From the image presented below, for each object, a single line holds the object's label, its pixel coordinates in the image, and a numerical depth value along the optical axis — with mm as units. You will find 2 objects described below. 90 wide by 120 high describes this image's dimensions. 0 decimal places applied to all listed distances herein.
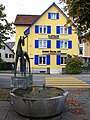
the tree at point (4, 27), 5404
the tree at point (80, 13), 4063
